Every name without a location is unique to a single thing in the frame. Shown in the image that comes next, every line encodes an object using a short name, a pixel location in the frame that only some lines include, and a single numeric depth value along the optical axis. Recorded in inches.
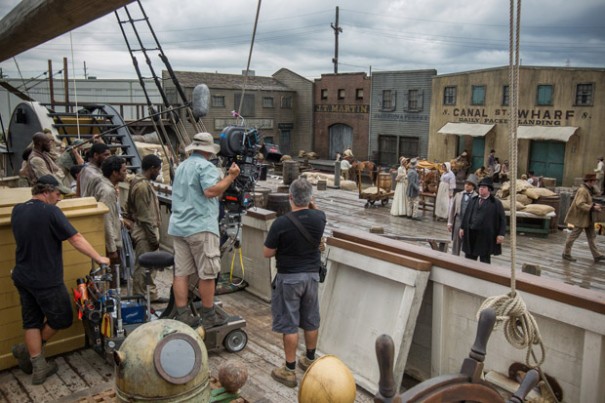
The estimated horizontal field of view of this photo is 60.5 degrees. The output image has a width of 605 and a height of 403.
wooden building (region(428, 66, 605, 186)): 952.3
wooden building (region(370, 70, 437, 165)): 1298.0
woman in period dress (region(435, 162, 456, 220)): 549.0
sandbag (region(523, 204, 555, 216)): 501.7
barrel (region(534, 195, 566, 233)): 520.3
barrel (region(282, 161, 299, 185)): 723.4
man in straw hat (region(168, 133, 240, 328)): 168.4
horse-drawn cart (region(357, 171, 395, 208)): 623.8
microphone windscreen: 279.6
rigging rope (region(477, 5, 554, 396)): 96.3
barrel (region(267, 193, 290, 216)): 370.6
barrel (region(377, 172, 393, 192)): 637.9
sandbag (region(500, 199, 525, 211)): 511.5
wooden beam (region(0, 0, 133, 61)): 57.5
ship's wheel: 72.6
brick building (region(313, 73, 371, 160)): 1453.0
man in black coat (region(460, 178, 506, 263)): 284.0
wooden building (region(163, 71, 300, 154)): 1439.5
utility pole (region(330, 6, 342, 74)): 1731.1
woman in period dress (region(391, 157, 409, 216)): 569.9
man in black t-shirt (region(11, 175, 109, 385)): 149.5
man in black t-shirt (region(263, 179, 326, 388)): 159.9
